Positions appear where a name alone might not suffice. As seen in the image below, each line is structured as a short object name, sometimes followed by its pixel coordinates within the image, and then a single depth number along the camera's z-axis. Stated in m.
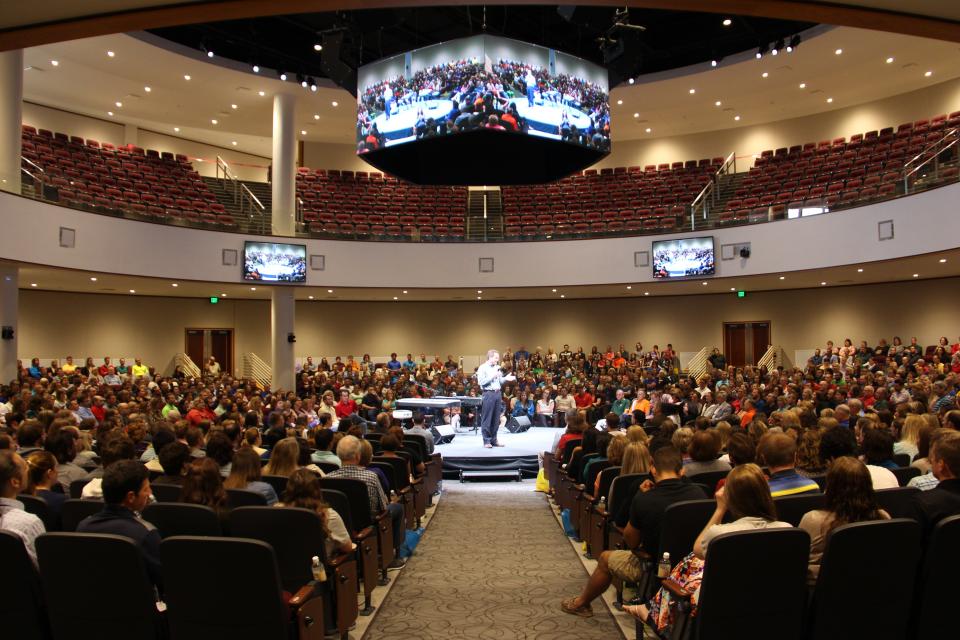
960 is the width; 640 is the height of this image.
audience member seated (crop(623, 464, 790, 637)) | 3.11
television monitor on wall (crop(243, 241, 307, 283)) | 18.39
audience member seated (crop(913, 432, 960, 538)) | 3.32
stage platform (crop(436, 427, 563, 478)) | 11.39
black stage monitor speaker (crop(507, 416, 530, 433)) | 14.64
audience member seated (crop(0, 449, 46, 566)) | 3.14
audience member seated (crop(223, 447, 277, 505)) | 4.41
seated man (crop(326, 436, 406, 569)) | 5.29
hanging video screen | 11.97
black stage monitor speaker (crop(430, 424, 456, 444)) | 12.47
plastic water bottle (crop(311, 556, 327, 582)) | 3.65
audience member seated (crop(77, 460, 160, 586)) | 3.07
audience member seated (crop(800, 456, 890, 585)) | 3.00
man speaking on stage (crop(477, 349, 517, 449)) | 11.10
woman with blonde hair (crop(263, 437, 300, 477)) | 5.07
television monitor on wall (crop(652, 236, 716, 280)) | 18.42
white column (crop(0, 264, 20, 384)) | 13.82
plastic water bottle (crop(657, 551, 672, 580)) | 3.66
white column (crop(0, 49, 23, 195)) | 13.80
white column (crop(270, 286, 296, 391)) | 18.44
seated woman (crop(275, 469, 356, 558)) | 3.81
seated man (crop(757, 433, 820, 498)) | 3.90
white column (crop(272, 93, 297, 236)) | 19.06
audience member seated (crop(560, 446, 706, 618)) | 4.10
